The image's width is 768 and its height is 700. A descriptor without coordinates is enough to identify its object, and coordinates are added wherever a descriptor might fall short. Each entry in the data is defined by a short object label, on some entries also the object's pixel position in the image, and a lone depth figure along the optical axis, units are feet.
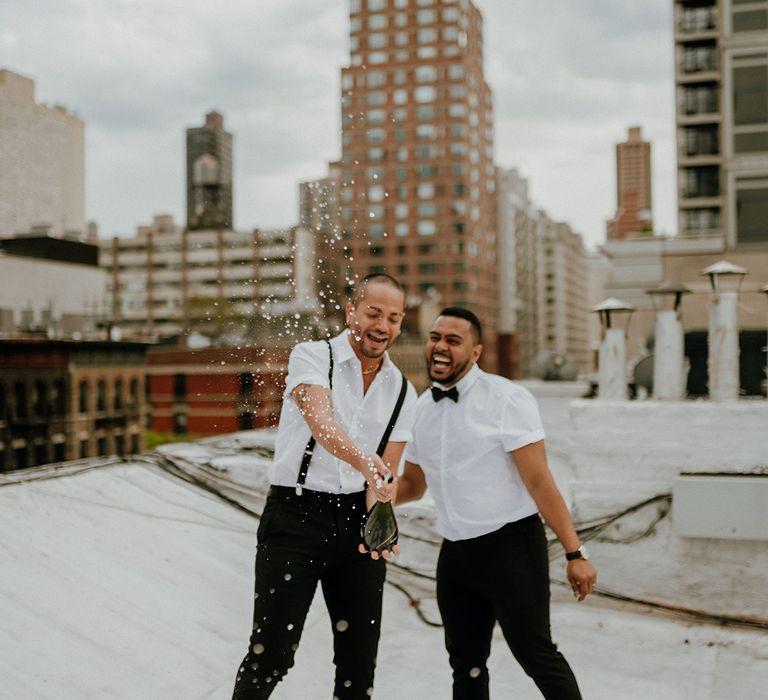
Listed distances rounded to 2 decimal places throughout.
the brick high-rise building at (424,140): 295.28
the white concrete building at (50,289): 208.13
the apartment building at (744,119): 95.81
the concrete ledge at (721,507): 13.23
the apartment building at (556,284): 466.29
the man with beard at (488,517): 8.02
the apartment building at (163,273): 341.00
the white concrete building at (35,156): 134.72
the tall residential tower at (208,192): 384.27
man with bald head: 7.68
